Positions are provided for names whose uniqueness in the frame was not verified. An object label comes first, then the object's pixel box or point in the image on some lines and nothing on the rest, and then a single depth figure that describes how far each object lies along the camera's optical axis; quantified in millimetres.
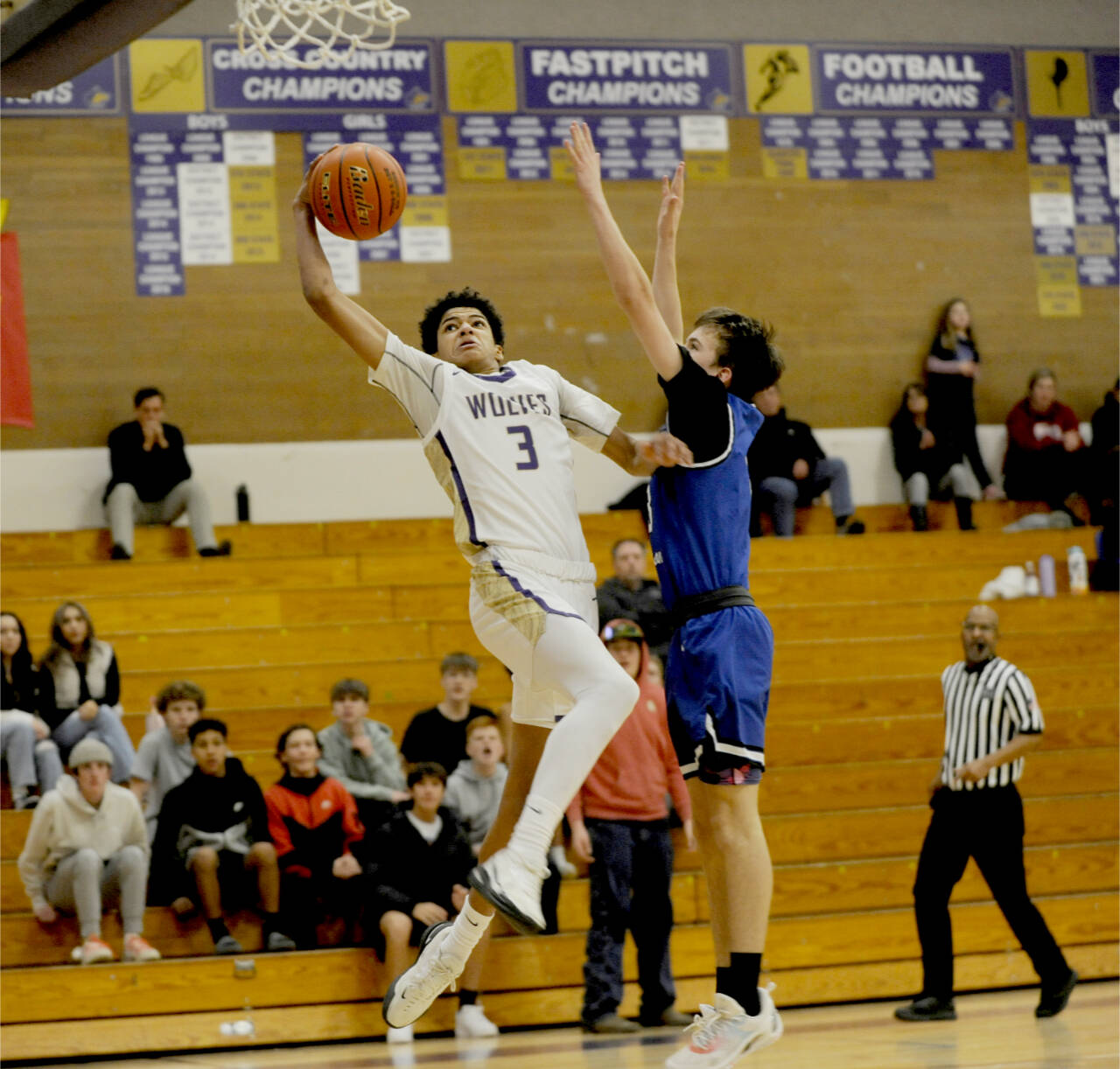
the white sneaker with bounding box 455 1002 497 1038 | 14578
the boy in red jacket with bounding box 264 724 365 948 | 15523
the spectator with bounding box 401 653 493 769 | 16781
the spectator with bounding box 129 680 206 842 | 16359
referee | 14656
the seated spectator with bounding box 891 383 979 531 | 25531
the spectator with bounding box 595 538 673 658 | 17953
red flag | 23641
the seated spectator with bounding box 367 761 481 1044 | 15242
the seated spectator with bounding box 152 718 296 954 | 15445
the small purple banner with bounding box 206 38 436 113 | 25344
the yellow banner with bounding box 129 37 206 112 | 25125
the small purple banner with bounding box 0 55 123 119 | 24875
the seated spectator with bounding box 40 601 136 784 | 17016
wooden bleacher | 15047
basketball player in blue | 8672
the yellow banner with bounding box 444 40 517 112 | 26359
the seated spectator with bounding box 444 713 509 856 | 16125
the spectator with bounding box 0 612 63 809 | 16516
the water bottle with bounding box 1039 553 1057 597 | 23375
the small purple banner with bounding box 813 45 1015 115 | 27719
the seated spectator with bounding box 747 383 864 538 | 23750
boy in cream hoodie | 15055
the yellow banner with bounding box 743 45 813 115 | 27453
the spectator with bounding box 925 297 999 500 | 26828
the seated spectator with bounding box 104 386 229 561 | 23203
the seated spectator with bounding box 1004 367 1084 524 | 26016
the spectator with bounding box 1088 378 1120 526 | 24937
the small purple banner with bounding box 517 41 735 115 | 26625
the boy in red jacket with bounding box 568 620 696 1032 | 14625
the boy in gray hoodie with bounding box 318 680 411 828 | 16562
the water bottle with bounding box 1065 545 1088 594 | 23500
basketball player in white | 8523
